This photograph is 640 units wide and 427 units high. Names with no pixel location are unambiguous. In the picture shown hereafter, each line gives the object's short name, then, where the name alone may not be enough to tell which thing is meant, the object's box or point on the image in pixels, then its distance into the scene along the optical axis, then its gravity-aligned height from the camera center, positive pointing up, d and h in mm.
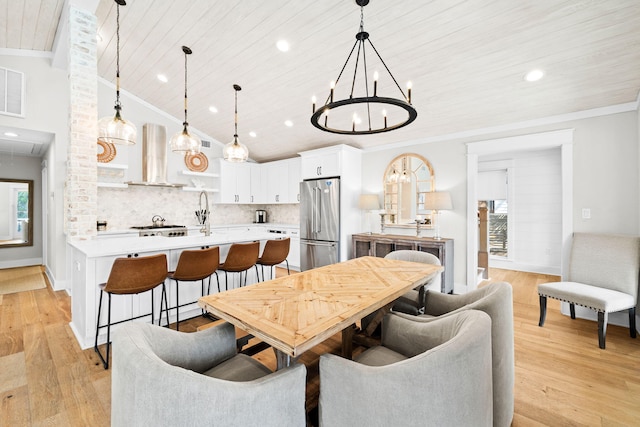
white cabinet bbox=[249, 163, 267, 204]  6680 +692
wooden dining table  1150 -472
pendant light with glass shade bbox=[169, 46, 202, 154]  3342 +863
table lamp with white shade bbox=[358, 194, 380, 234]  4844 +198
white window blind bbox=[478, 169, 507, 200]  5832 +597
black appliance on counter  7094 -61
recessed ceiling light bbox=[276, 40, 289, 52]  3217 +1970
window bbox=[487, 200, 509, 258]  5945 -307
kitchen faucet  3574 -197
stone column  3207 +1033
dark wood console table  3985 -518
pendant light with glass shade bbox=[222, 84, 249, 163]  3727 +828
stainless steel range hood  5285 +1104
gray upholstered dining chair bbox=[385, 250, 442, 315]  2256 -726
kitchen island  2486 -580
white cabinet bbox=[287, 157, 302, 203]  5962 +756
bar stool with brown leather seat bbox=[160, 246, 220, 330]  2607 -489
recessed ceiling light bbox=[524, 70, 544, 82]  2840 +1424
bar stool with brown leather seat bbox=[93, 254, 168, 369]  2217 -514
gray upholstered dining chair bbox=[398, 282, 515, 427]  1468 -721
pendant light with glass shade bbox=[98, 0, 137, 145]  2605 +795
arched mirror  4551 +429
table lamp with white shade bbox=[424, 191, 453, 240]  4105 +165
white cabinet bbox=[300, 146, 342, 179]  5000 +949
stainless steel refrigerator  4938 -164
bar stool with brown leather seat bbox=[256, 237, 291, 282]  3371 -471
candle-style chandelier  3091 +1525
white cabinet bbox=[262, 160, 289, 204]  6227 +747
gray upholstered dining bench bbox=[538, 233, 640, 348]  2625 -695
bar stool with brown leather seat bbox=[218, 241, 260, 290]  3006 -478
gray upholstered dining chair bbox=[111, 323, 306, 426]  863 -597
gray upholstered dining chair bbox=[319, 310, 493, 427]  1001 -650
